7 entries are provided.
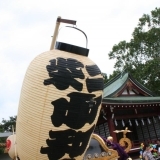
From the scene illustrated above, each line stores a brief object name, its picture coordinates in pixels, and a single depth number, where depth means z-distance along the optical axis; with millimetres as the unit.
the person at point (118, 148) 7031
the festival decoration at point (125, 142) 7439
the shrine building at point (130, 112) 13617
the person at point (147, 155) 9859
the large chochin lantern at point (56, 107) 3928
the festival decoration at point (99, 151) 6168
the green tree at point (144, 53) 24125
